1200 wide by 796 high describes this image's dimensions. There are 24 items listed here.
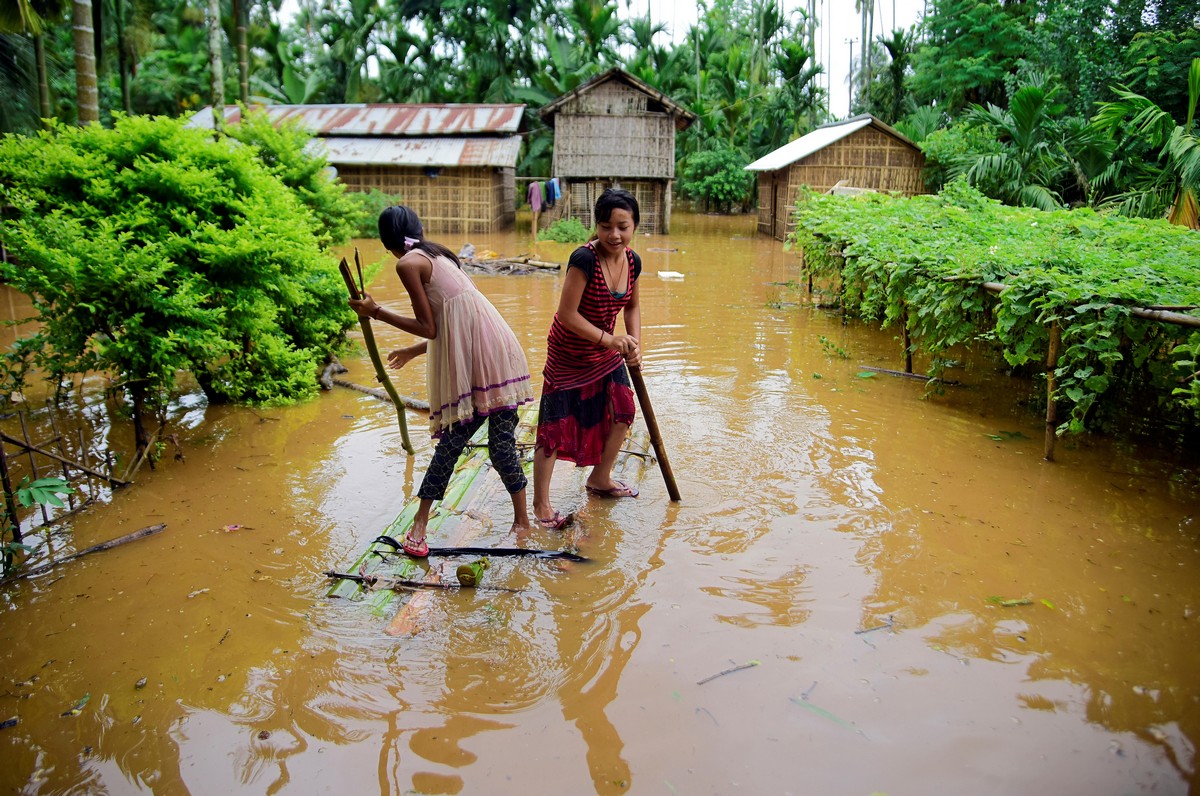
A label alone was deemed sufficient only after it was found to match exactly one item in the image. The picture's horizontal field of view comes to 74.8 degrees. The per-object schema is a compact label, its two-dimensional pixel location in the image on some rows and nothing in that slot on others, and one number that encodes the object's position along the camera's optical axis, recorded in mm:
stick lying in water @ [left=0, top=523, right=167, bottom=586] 3580
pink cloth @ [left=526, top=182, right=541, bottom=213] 20359
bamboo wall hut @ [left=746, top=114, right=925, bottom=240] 18953
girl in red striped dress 3543
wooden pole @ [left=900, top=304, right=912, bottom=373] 6684
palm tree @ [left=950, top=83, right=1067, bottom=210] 15242
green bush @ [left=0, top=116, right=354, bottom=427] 4613
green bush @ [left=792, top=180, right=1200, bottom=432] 4395
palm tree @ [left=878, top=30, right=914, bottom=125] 24781
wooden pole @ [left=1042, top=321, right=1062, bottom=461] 4711
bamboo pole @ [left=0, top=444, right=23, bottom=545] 3461
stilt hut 20578
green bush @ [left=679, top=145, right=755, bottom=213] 25188
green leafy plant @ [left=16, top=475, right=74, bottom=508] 3307
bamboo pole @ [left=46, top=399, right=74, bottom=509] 4082
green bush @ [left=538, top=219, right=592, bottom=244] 19641
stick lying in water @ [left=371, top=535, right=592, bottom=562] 3619
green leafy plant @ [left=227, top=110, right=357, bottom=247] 8141
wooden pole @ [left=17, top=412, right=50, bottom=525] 3710
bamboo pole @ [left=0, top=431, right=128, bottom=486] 3596
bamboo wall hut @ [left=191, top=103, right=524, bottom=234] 20250
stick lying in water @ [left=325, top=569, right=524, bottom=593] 3344
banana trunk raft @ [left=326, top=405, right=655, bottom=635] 3297
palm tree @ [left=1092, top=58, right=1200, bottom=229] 10125
